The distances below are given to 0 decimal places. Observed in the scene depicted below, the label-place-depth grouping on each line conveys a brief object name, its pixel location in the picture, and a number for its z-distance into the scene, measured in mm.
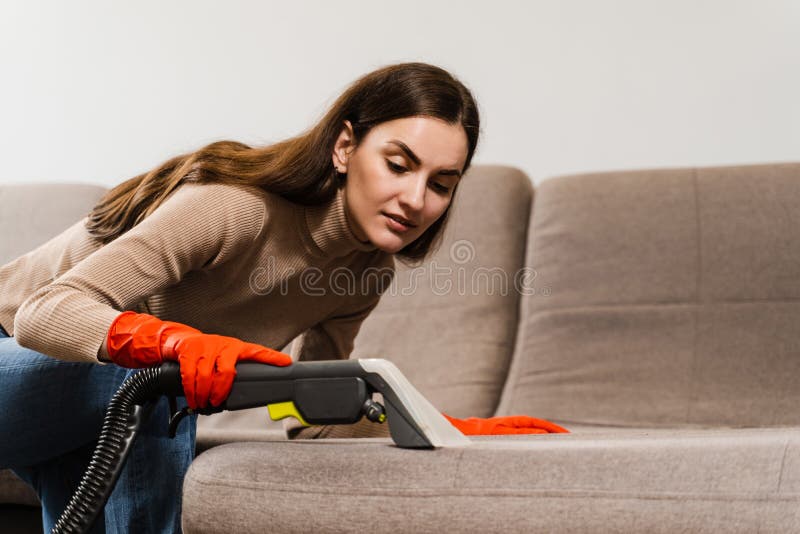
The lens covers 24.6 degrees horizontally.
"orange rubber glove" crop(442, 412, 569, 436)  2790
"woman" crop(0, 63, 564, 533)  2392
